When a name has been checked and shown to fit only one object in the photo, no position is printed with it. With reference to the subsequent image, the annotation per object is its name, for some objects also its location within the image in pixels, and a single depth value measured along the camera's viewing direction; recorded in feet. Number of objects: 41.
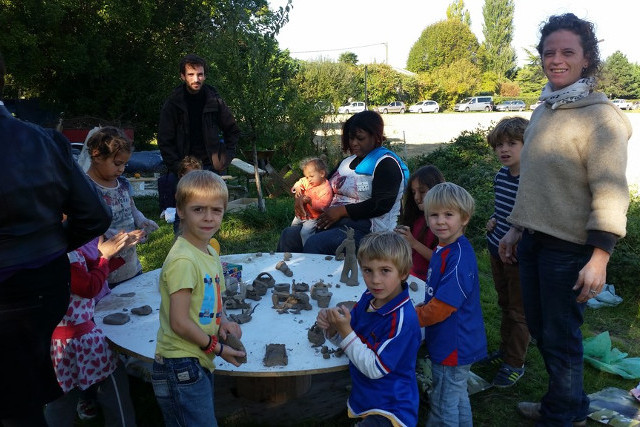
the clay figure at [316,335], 7.99
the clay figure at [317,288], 9.76
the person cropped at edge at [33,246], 5.25
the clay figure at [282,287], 10.21
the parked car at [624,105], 130.46
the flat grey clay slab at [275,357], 7.40
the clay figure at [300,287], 10.19
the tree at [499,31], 224.33
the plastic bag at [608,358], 11.27
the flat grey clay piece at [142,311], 9.07
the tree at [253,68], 23.65
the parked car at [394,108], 139.94
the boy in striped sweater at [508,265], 10.27
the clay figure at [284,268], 11.41
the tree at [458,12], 225.35
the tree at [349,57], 209.95
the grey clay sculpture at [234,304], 9.35
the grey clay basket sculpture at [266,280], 10.41
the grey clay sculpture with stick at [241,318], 8.80
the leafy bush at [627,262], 15.17
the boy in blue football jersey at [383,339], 6.72
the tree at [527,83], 155.72
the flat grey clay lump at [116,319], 8.61
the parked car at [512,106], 129.39
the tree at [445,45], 213.66
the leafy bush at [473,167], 20.97
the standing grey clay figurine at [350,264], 10.59
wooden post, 24.84
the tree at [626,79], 163.63
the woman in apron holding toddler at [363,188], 12.63
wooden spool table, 7.43
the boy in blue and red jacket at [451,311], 7.70
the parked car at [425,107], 139.95
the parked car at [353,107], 120.78
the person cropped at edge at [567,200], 6.89
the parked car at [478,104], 133.69
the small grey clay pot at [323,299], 9.45
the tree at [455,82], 150.10
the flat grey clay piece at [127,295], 10.09
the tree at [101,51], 39.22
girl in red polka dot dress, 7.57
